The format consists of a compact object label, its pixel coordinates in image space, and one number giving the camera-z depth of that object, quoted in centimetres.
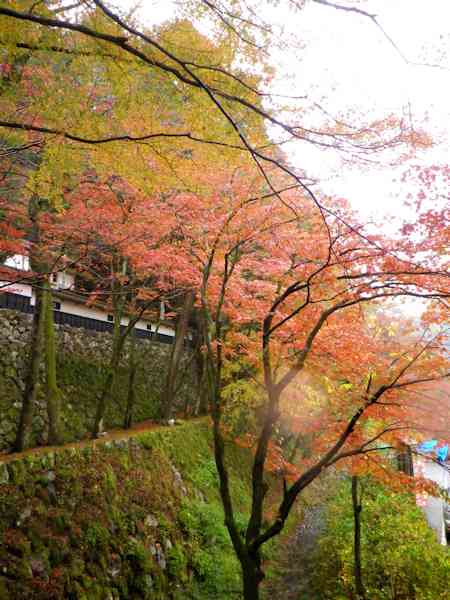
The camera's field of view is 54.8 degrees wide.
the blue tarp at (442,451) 1360
